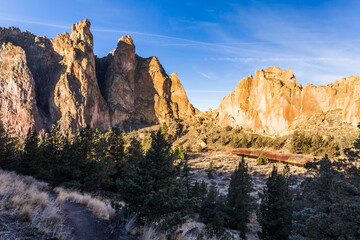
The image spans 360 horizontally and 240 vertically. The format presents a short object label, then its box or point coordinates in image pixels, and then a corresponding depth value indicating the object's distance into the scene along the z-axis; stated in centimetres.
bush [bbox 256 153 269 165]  5047
